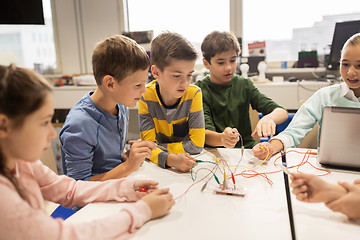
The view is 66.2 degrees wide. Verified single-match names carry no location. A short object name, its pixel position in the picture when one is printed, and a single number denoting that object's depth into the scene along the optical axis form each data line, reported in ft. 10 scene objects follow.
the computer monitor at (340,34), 8.41
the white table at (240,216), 2.30
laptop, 3.16
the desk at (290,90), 8.92
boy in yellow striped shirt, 4.50
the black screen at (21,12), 10.16
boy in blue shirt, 3.57
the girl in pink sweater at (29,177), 1.85
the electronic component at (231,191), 2.95
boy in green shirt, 5.64
